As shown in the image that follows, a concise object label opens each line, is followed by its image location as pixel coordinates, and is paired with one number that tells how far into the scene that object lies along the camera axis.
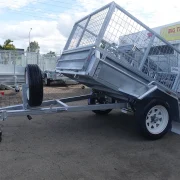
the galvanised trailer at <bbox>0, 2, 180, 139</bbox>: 3.51
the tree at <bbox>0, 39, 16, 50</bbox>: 36.79
